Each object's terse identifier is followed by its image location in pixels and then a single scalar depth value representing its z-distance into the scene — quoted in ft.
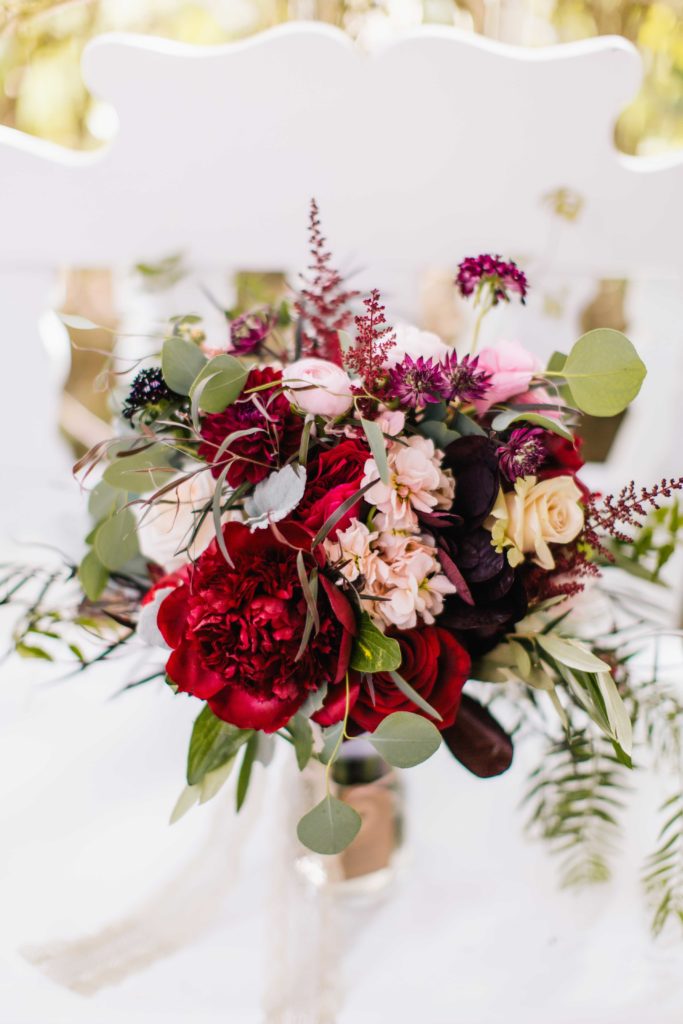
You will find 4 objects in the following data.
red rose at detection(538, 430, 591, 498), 1.80
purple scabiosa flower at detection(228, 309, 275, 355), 2.00
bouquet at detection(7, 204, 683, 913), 1.56
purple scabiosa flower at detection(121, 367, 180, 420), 1.77
